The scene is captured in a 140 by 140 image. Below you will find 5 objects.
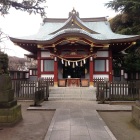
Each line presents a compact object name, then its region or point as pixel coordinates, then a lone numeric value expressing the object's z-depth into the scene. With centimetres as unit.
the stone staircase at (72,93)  1067
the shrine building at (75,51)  1327
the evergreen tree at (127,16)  1434
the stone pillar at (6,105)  512
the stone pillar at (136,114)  508
